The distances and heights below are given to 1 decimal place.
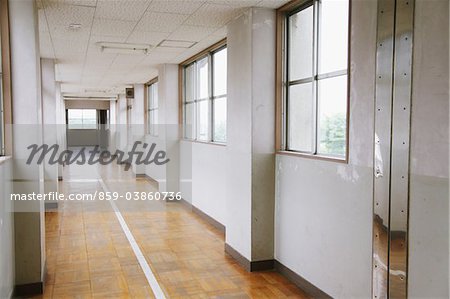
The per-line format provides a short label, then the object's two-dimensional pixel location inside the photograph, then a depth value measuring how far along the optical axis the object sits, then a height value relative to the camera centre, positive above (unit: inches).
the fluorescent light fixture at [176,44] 240.7 +51.5
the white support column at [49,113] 299.9 +13.3
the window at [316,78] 140.1 +19.2
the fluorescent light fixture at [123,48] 249.1 +51.2
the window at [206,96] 257.0 +23.6
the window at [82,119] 1029.2 +29.2
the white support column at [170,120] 333.1 +8.6
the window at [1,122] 146.2 +3.1
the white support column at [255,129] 174.9 +0.7
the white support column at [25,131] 149.5 -0.1
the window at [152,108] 453.2 +25.1
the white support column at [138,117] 495.8 +16.7
